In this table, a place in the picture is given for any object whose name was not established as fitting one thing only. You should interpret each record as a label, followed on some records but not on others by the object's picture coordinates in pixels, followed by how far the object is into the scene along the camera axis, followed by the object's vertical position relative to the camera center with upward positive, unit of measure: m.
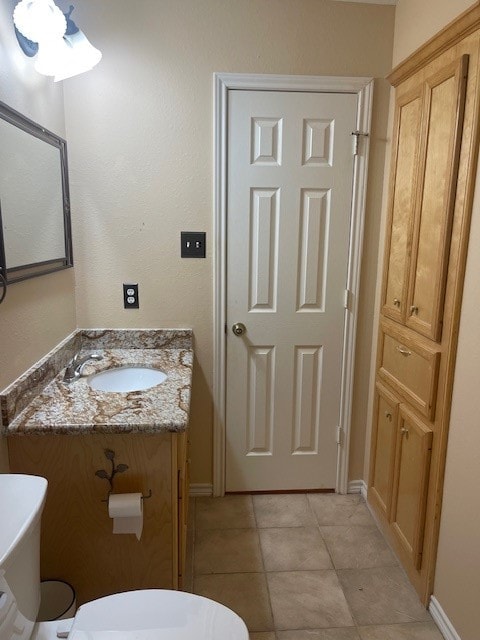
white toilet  0.98 -0.89
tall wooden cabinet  1.48 -0.14
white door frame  2.06 +0.02
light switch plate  2.16 -0.05
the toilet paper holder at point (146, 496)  1.48 -0.84
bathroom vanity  1.44 -0.75
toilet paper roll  1.40 -0.84
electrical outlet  2.19 -0.30
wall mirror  1.42 +0.11
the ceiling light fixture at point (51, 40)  1.46 +0.65
